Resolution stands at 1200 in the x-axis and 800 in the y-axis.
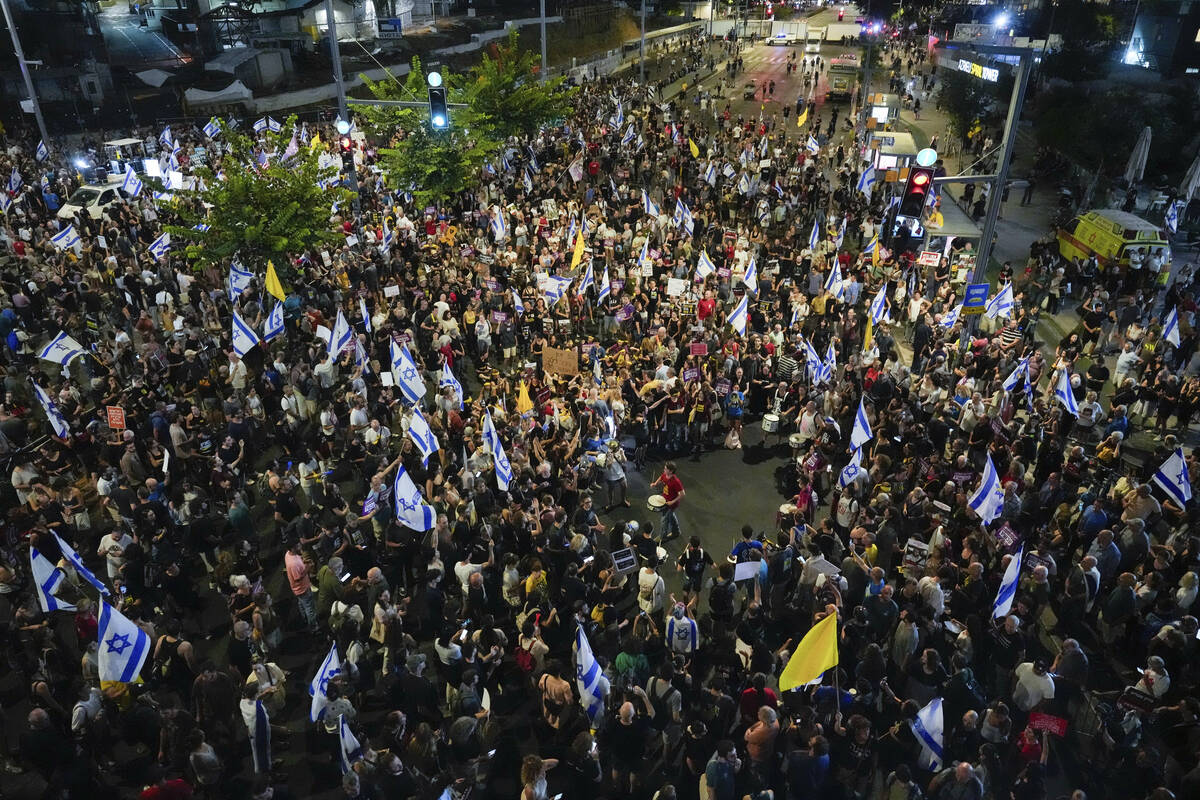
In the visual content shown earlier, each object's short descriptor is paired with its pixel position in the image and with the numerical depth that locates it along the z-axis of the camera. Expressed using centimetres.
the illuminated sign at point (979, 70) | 3178
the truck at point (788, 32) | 9412
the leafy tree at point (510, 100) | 3164
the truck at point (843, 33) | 9336
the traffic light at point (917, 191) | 1475
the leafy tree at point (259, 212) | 1902
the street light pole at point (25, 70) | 3014
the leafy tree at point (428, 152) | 2669
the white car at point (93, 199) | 2778
